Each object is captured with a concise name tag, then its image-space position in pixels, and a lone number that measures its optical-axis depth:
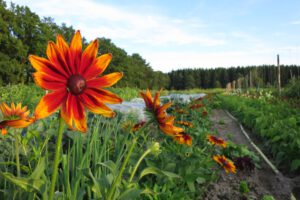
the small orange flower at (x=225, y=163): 1.79
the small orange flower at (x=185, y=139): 1.50
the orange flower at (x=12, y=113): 0.84
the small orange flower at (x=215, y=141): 1.85
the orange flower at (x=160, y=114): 0.62
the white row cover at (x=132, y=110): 3.01
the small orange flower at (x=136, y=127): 1.48
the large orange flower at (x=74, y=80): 0.48
